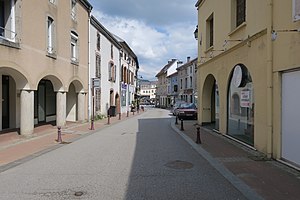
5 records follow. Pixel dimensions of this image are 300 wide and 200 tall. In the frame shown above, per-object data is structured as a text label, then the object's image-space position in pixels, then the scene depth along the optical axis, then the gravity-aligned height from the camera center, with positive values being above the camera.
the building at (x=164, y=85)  69.38 +3.47
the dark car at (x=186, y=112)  25.64 -1.31
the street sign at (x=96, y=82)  18.42 +0.98
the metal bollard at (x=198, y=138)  11.38 -1.59
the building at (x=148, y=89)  136.84 +4.13
